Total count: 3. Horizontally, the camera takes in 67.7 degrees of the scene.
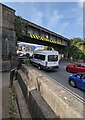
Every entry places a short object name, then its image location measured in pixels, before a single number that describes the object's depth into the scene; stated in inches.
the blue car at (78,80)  188.2
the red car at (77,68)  319.8
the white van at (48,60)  328.5
